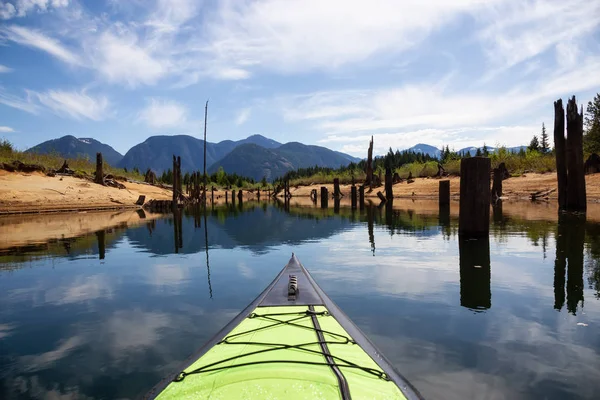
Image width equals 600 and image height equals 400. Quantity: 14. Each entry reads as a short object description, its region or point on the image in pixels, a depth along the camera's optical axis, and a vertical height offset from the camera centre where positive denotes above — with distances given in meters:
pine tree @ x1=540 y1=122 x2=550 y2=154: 90.29 +11.83
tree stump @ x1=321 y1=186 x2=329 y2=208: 37.31 -0.66
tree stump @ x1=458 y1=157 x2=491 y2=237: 9.91 -0.20
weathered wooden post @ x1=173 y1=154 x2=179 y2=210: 33.42 +0.79
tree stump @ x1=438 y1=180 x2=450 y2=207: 25.16 -0.29
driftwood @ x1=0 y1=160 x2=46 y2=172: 28.85 +2.04
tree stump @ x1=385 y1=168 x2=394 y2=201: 36.22 +0.40
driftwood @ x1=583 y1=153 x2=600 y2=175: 27.78 +1.62
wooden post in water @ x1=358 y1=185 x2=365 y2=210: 31.99 -0.75
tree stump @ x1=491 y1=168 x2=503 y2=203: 27.55 +0.21
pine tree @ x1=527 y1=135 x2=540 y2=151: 61.37 +7.28
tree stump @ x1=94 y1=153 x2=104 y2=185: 33.41 +1.79
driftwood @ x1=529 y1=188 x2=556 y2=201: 28.64 -0.49
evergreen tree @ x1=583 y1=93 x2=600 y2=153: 31.52 +4.55
